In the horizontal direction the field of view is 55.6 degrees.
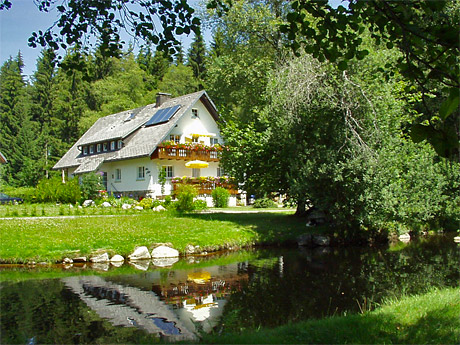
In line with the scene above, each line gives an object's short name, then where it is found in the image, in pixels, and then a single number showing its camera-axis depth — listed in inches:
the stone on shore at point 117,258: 542.3
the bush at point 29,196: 1075.1
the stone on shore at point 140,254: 556.7
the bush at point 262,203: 1237.7
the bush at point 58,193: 1038.4
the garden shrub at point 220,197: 1225.4
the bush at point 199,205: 947.5
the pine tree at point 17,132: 1971.0
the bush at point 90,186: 1089.4
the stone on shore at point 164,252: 573.4
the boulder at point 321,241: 679.7
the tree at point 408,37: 118.2
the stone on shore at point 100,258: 533.3
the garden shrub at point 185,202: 884.2
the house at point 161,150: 1263.5
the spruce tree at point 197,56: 2365.9
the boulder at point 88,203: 982.7
